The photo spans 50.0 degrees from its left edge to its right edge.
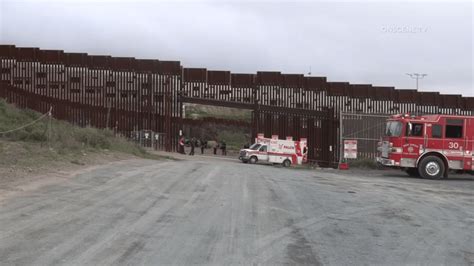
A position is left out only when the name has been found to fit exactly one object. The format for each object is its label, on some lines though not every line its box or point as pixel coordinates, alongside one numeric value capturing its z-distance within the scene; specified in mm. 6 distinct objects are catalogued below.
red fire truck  24688
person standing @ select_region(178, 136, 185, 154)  46438
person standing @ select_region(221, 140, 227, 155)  56519
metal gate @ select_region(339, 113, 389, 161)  34875
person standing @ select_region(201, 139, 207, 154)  55369
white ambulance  42969
